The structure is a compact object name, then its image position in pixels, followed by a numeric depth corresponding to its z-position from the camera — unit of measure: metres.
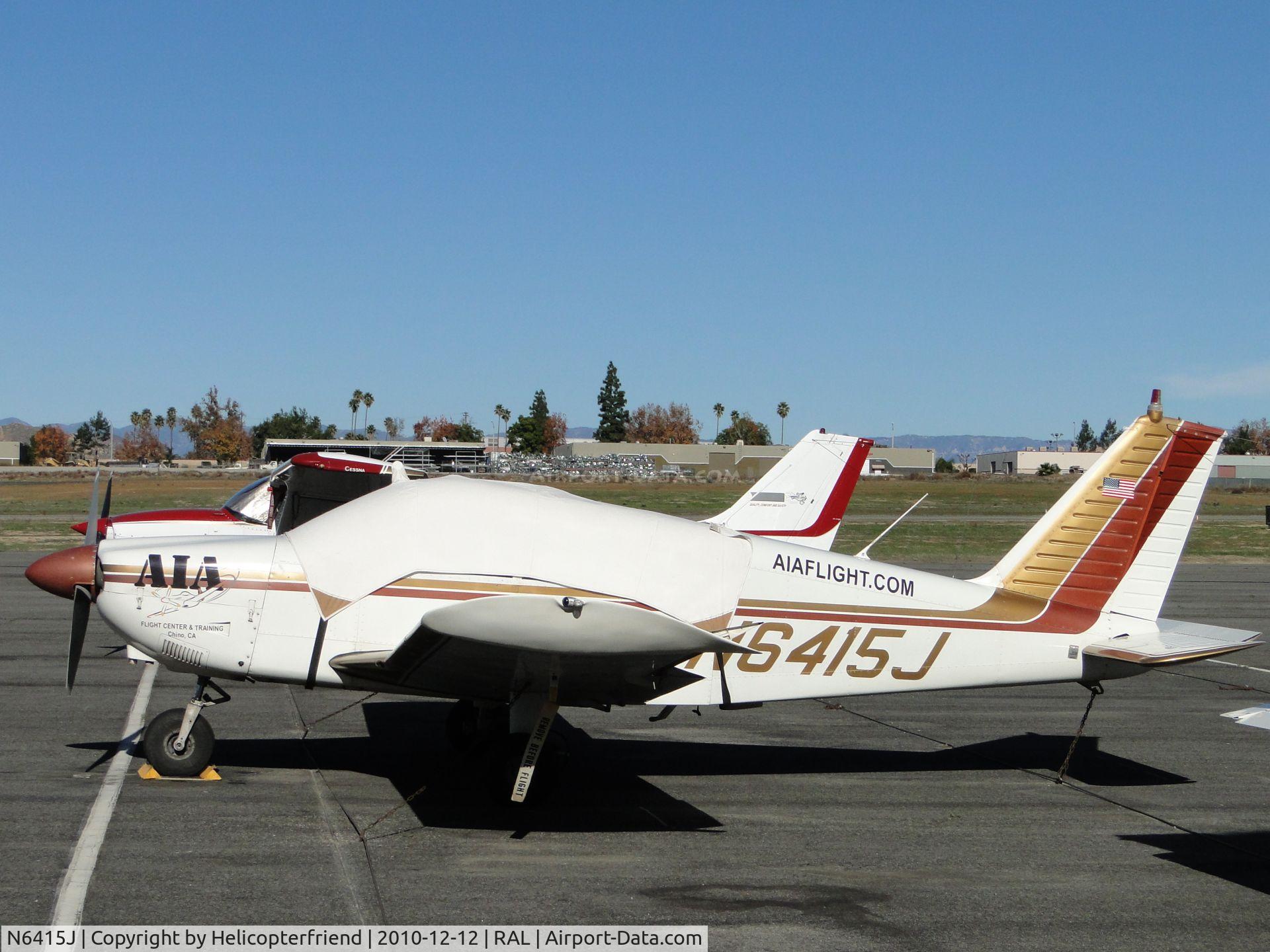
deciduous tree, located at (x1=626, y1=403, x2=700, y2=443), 180.25
